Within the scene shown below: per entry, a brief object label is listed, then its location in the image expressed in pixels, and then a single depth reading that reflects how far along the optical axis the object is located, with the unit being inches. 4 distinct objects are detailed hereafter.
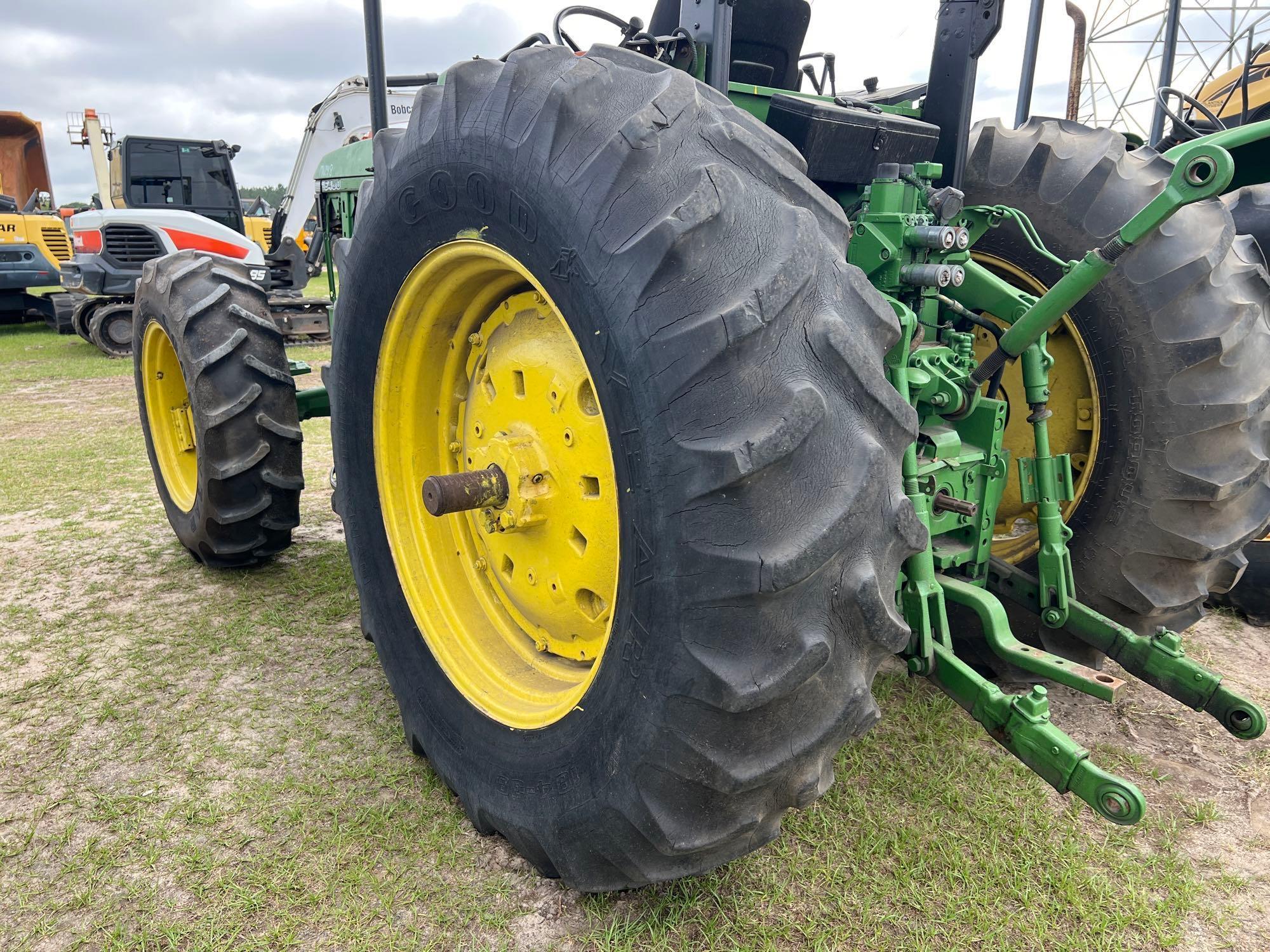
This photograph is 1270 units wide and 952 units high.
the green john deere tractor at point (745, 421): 53.8
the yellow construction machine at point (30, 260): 498.3
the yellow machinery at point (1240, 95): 191.0
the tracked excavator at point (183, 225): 393.7
